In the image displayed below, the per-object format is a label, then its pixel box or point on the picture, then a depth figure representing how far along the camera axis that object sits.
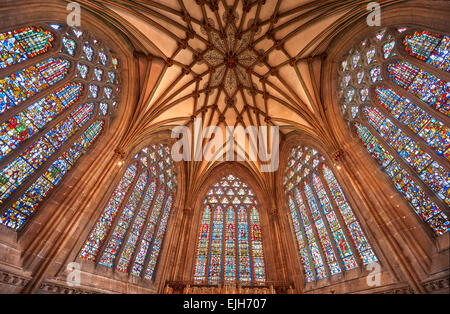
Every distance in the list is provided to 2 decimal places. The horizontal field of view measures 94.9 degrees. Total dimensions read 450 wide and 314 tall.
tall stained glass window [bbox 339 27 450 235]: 5.94
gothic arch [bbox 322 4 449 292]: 5.76
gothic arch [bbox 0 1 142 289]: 5.95
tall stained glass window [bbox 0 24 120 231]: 6.03
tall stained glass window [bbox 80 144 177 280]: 8.57
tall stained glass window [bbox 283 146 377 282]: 8.27
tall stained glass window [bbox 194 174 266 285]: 10.91
